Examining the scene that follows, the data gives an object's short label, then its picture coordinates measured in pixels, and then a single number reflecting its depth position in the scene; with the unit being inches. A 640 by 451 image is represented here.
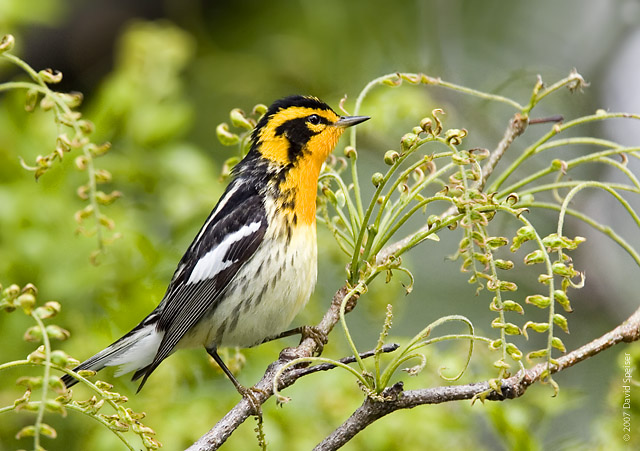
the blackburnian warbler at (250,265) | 250.1
